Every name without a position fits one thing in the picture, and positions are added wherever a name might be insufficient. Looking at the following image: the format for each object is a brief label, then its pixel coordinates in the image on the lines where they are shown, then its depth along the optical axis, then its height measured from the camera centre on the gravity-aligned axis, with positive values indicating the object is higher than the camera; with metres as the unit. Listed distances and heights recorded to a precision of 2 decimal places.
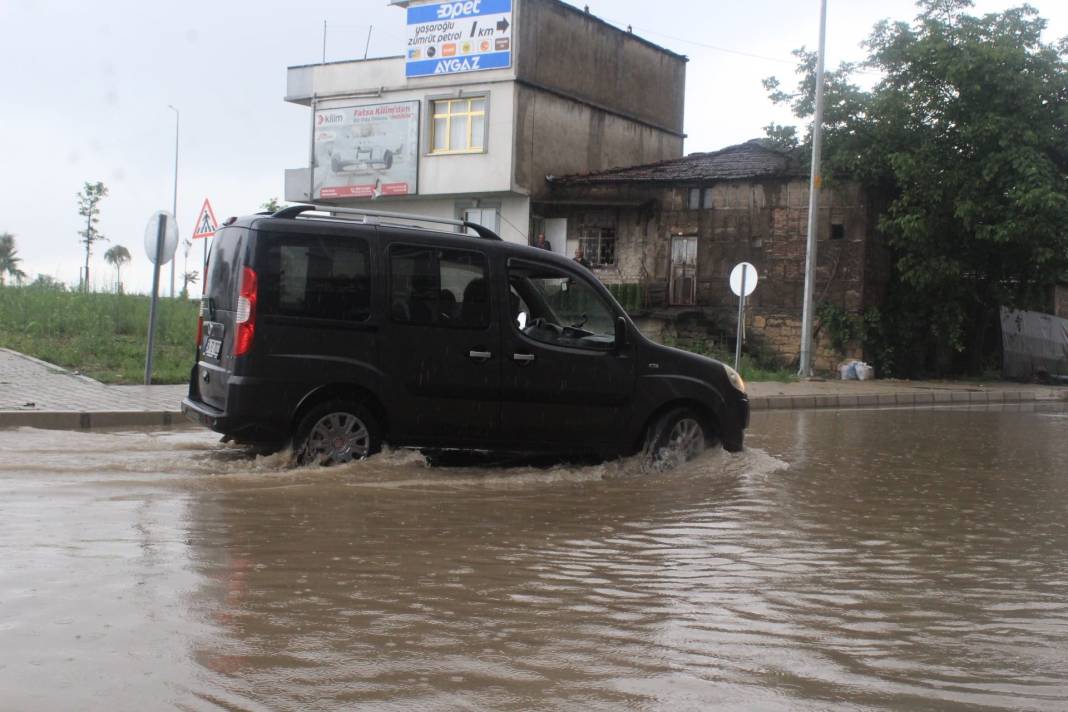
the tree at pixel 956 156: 26.92 +5.17
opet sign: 34.00 +9.33
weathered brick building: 30.25 +3.51
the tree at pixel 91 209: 56.47 +6.15
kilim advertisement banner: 35.91 +6.14
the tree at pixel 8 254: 78.42 +5.39
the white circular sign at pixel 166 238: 13.68 +1.16
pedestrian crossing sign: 18.30 +1.89
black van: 7.85 -0.01
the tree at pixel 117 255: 76.56 +5.32
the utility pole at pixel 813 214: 25.78 +3.36
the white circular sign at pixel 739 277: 21.69 +1.59
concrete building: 34.12 +7.32
